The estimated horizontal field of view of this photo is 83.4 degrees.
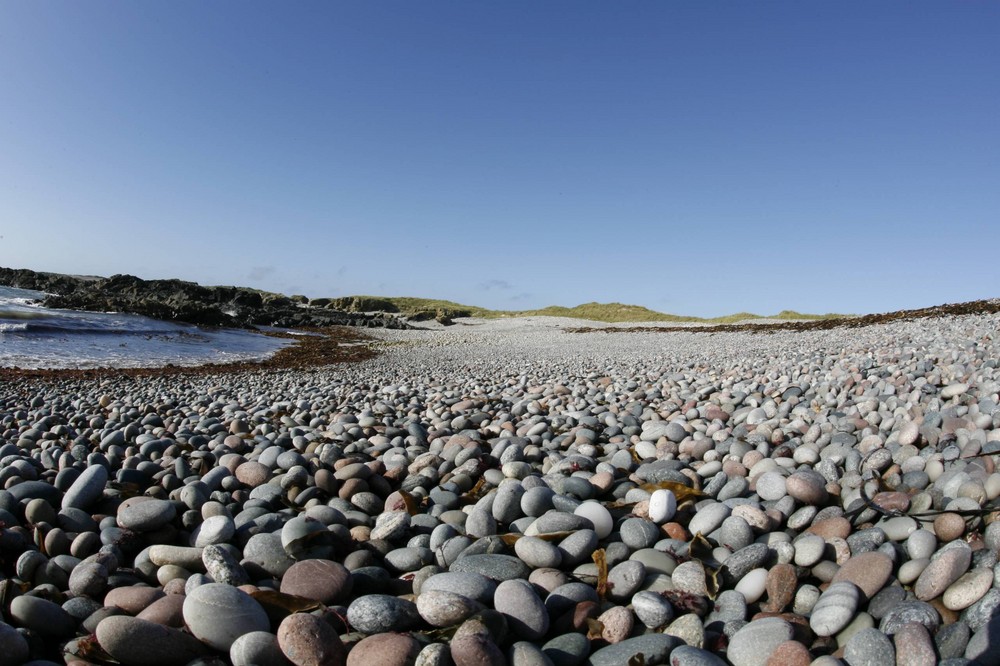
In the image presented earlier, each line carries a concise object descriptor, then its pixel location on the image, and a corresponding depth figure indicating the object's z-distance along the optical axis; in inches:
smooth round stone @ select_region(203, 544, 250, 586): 77.4
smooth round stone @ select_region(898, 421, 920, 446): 111.3
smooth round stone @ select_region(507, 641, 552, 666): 58.9
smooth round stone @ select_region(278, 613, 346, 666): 58.0
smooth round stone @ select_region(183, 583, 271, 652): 62.2
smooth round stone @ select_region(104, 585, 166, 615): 70.0
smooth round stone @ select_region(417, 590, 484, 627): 65.5
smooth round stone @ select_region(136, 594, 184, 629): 65.9
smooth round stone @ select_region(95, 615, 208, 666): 59.3
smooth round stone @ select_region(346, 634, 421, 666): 57.1
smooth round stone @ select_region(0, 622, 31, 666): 56.6
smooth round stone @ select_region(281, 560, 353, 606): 72.4
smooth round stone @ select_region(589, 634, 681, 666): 61.0
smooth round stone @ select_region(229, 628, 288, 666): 57.9
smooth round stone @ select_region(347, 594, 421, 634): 64.5
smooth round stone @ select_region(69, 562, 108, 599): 76.8
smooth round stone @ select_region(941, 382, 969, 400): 138.3
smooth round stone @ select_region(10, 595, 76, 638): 64.9
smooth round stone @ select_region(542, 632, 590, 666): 62.4
